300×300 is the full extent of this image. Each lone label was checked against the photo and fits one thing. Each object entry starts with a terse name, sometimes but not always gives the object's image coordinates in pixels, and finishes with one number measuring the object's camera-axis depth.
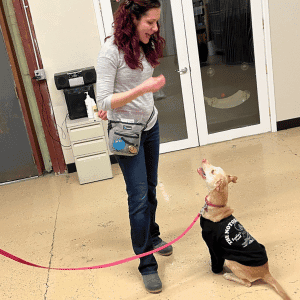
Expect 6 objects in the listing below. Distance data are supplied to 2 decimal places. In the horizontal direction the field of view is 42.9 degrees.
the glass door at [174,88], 4.25
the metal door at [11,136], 4.25
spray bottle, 4.15
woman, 1.86
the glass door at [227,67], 4.36
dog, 1.97
